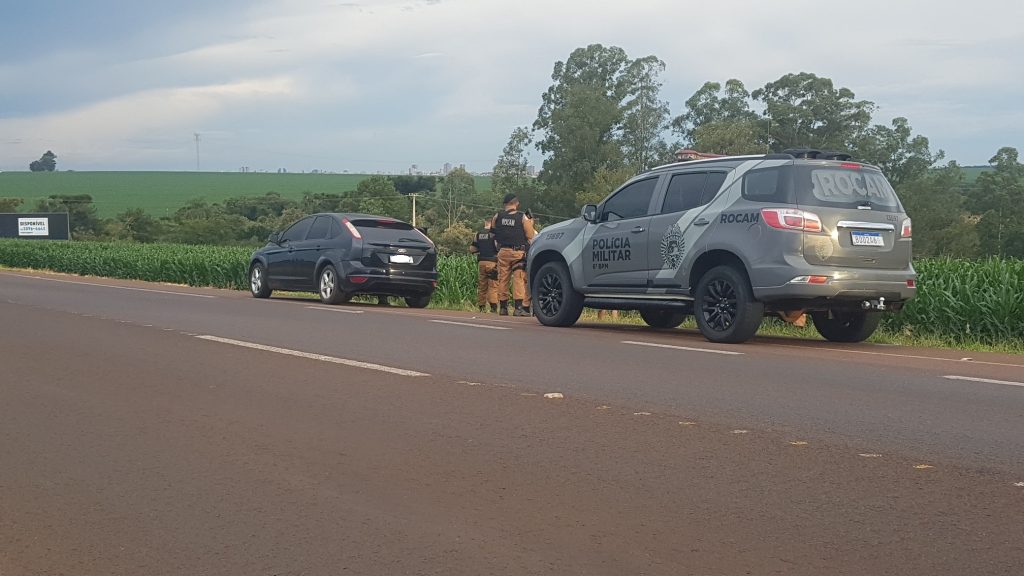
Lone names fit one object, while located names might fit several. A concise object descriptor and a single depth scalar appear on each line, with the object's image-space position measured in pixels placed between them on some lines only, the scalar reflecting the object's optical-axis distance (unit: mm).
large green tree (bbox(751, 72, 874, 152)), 85750
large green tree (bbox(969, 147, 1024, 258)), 63750
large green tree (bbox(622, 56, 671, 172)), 94500
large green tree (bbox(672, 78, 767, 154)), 79750
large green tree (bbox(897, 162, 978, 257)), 70188
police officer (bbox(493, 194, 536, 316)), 18891
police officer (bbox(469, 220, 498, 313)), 19859
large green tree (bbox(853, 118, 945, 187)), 85125
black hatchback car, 21266
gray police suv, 12203
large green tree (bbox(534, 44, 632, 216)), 90812
